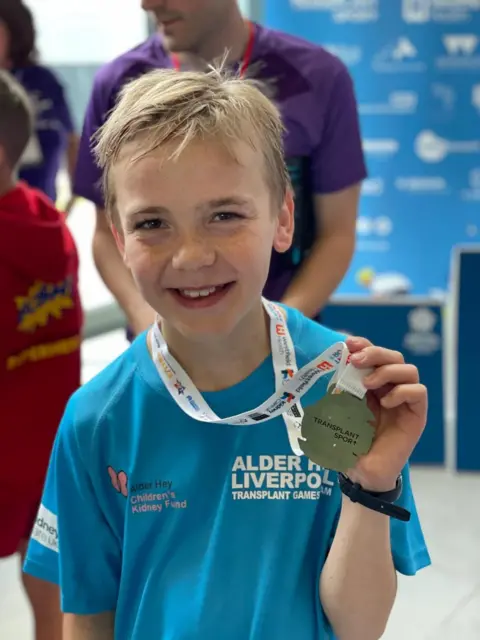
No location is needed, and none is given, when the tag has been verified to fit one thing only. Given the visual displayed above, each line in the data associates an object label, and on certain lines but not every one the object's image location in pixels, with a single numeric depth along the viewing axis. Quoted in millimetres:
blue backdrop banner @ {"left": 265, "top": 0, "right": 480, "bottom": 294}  4418
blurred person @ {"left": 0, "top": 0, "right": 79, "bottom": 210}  3045
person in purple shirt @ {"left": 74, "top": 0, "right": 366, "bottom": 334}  1716
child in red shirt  1952
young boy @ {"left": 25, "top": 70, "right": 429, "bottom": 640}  985
